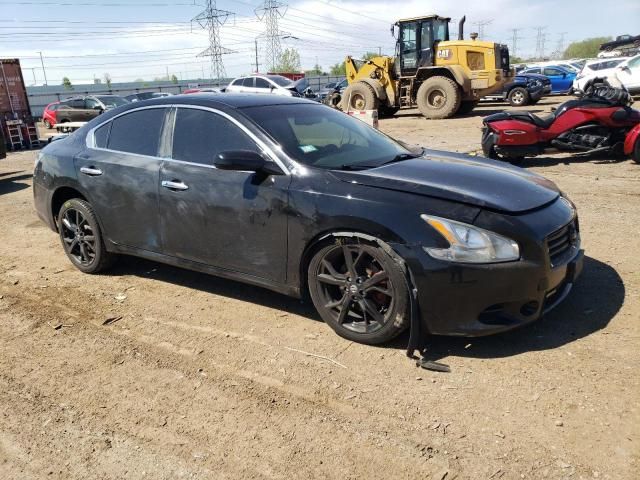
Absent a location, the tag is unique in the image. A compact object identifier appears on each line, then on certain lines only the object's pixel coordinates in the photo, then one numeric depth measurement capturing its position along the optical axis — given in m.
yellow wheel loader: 18.94
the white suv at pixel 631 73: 20.72
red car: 21.69
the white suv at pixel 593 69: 21.80
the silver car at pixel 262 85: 23.48
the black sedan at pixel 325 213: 3.10
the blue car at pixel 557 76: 28.11
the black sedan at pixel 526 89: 23.42
